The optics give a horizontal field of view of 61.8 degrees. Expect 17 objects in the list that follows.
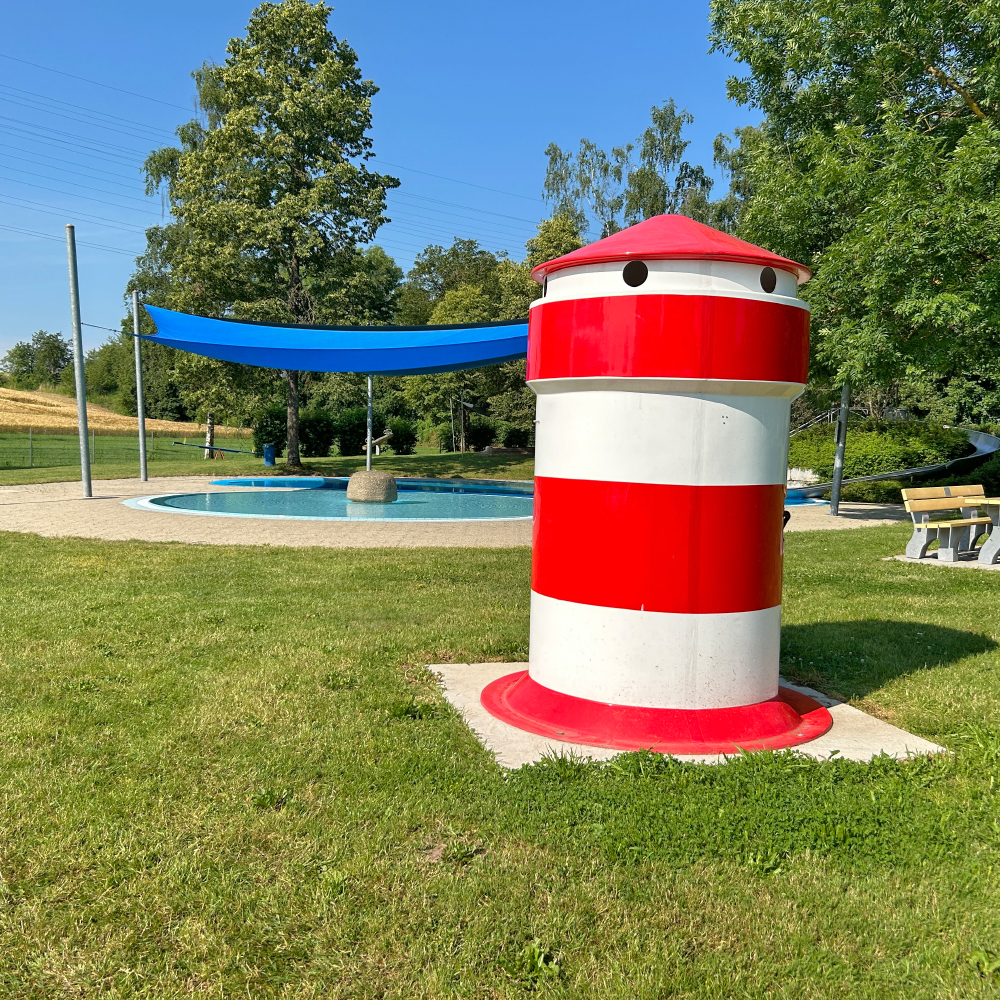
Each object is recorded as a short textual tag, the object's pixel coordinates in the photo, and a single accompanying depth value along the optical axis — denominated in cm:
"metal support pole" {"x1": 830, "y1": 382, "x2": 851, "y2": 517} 1282
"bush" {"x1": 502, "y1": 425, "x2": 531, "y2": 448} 3212
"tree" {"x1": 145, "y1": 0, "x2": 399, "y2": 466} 2144
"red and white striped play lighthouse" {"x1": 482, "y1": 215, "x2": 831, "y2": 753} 310
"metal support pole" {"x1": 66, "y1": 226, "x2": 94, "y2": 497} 1282
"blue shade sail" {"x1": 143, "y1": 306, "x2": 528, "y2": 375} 1368
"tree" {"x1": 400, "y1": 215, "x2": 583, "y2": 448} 3025
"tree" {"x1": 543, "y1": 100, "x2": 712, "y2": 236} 3412
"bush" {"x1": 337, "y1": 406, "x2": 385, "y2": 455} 3133
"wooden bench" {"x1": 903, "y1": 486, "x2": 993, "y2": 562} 851
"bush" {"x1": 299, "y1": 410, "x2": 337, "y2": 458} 3042
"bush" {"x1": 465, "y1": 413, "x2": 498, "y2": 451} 3403
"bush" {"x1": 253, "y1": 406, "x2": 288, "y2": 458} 2803
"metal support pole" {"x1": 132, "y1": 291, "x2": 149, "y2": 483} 1459
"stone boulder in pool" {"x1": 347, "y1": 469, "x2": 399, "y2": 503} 1476
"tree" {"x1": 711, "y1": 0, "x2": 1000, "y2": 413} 942
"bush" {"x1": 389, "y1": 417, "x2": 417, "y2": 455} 3247
